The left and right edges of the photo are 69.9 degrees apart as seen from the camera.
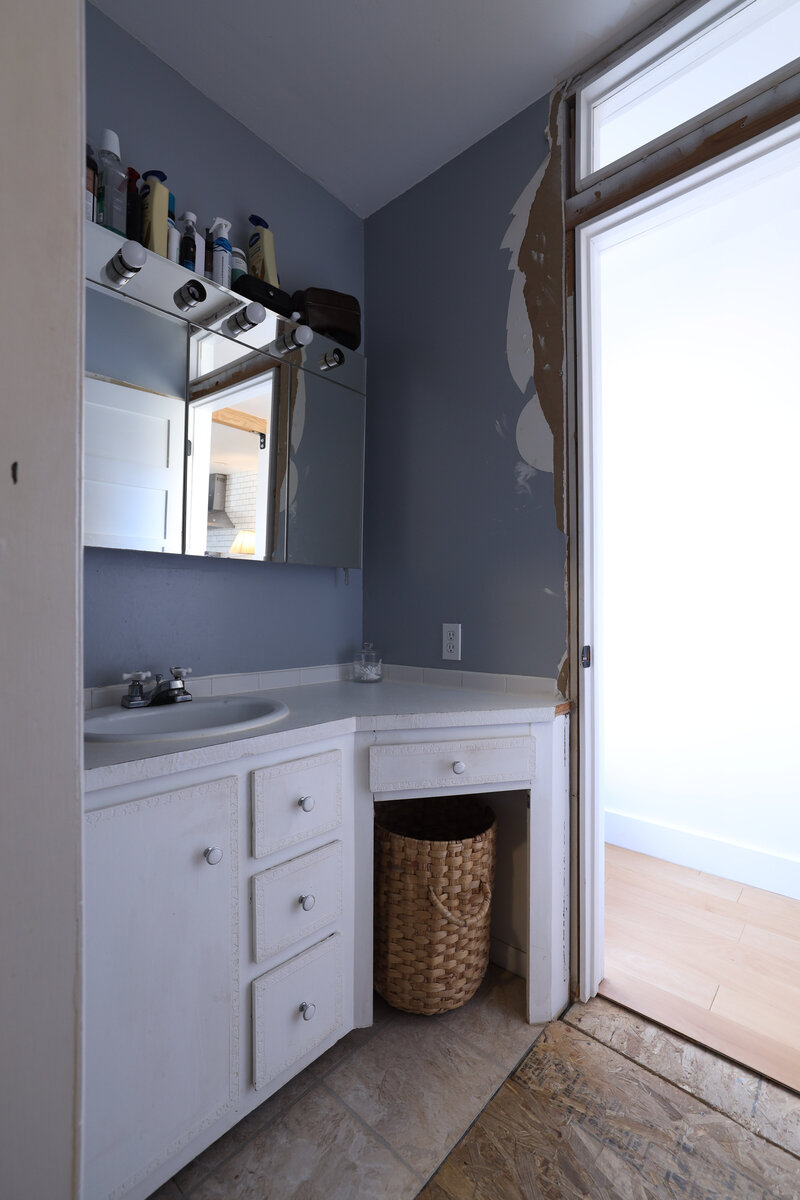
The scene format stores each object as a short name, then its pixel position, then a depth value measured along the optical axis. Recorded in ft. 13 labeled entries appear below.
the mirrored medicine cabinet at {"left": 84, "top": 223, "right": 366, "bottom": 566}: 4.37
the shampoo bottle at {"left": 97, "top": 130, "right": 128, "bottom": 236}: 4.32
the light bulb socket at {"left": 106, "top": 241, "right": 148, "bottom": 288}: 4.11
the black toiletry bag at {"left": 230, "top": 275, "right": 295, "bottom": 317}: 5.26
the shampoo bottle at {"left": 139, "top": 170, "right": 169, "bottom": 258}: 4.51
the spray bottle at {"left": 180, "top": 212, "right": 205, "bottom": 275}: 4.83
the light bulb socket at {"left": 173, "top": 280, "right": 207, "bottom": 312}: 4.68
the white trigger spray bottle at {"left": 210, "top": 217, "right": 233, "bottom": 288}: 5.06
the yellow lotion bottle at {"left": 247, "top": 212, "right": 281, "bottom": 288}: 5.50
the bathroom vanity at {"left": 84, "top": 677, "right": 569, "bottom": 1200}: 3.02
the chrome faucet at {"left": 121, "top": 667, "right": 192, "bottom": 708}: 4.46
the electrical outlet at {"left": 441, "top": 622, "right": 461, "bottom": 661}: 6.06
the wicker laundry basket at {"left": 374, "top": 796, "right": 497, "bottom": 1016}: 4.64
